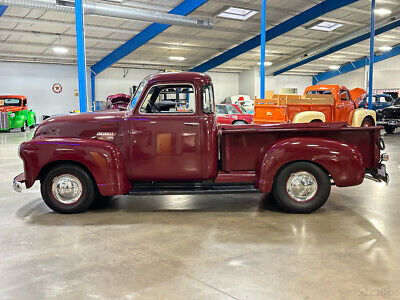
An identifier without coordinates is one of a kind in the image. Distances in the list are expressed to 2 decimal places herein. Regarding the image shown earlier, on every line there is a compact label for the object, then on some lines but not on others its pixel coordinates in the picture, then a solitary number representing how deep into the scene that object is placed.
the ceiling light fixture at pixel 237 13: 15.62
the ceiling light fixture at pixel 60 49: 17.44
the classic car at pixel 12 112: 17.77
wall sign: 22.94
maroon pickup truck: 4.24
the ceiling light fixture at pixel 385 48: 24.98
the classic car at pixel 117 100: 14.40
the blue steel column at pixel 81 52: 8.12
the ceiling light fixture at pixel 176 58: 22.96
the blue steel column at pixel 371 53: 14.59
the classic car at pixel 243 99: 22.05
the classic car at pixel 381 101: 19.36
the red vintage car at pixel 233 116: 14.62
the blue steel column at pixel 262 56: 11.88
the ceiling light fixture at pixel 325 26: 18.98
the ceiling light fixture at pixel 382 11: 16.27
